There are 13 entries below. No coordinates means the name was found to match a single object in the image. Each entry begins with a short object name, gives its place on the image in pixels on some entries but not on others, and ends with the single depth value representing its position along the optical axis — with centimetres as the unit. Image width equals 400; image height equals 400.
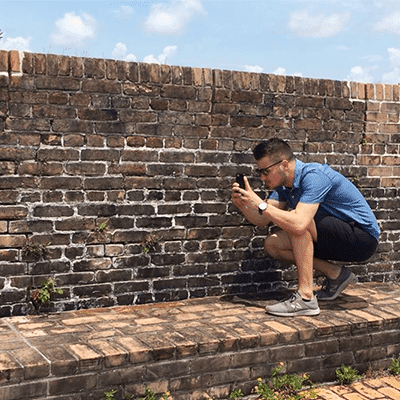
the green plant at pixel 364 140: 618
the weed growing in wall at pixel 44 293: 479
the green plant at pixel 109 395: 373
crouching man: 478
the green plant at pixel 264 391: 414
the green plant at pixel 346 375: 454
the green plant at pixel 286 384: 427
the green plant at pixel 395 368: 482
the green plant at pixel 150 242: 516
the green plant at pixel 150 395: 386
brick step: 369
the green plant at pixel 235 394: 411
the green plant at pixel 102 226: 498
